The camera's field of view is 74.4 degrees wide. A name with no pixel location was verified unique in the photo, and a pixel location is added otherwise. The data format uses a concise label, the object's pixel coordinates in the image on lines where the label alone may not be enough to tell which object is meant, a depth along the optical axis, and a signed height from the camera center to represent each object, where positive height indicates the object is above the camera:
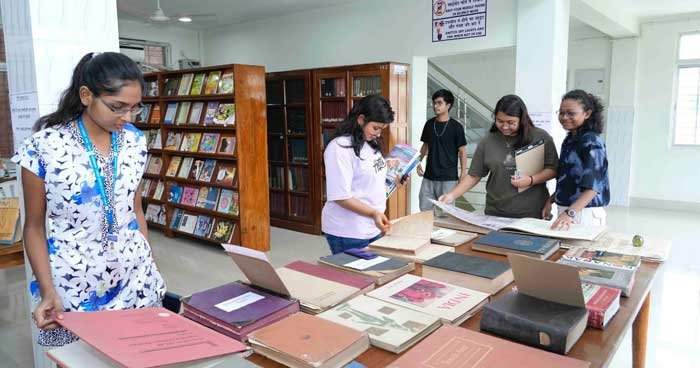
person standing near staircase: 4.55 -0.19
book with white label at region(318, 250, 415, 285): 1.46 -0.45
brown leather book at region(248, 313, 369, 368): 0.95 -0.46
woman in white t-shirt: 2.14 -0.23
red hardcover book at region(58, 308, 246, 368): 0.88 -0.43
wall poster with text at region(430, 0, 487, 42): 4.64 +1.12
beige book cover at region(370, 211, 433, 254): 1.78 -0.41
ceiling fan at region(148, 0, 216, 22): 5.18 +1.50
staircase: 6.73 +0.25
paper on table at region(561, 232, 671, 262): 1.66 -0.45
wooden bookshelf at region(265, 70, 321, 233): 5.61 -0.27
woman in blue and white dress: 1.28 -0.18
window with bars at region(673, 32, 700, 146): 6.62 +0.51
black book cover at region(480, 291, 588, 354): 1.01 -0.43
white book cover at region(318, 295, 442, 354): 1.04 -0.47
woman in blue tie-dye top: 2.25 -0.15
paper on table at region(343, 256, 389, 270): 1.52 -0.45
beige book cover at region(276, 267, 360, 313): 1.25 -0.46
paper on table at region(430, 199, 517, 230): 2.12 -0.44
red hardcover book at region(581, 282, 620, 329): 1.13 -0.44
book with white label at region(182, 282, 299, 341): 1.11 -0.46
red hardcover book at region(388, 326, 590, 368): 0.93 -0.47
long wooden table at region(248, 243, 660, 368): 1.00 -0.49
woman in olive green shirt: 2.37 -0.21
